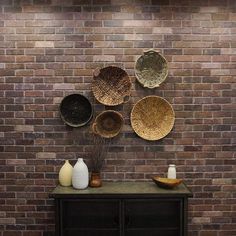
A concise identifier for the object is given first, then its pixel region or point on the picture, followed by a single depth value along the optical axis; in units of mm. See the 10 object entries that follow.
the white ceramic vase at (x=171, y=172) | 3355
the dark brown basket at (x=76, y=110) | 3420
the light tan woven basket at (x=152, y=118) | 3424
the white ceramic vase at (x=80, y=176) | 3162
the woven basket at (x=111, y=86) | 3391
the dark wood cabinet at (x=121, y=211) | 3047
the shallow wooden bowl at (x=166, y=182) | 3111
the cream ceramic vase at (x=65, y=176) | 3271
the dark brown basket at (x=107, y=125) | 3414
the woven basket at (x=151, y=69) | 3393
